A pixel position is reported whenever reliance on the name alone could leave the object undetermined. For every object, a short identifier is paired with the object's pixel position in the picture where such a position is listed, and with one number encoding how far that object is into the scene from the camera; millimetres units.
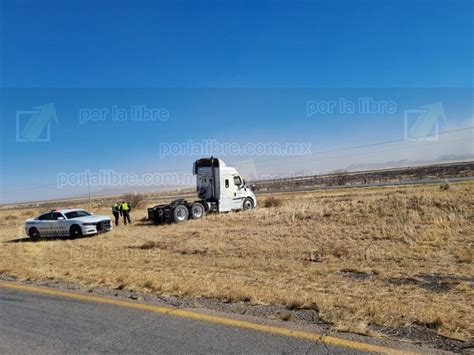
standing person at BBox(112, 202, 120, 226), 22311
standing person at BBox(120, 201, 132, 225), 22359
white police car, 17438
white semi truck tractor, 22148
